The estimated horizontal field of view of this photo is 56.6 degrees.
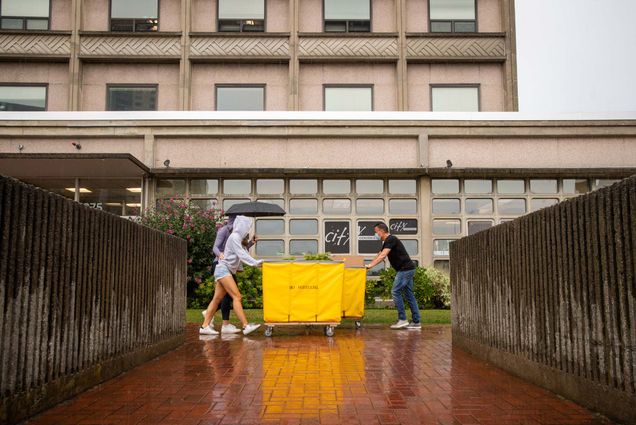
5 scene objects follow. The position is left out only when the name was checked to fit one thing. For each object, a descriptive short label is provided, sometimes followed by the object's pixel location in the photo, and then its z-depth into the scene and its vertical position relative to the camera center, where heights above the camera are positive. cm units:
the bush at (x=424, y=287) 1664 -51
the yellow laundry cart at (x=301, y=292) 1049 -39
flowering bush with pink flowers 1673 +121
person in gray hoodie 1043 -1
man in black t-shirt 1186 +3
